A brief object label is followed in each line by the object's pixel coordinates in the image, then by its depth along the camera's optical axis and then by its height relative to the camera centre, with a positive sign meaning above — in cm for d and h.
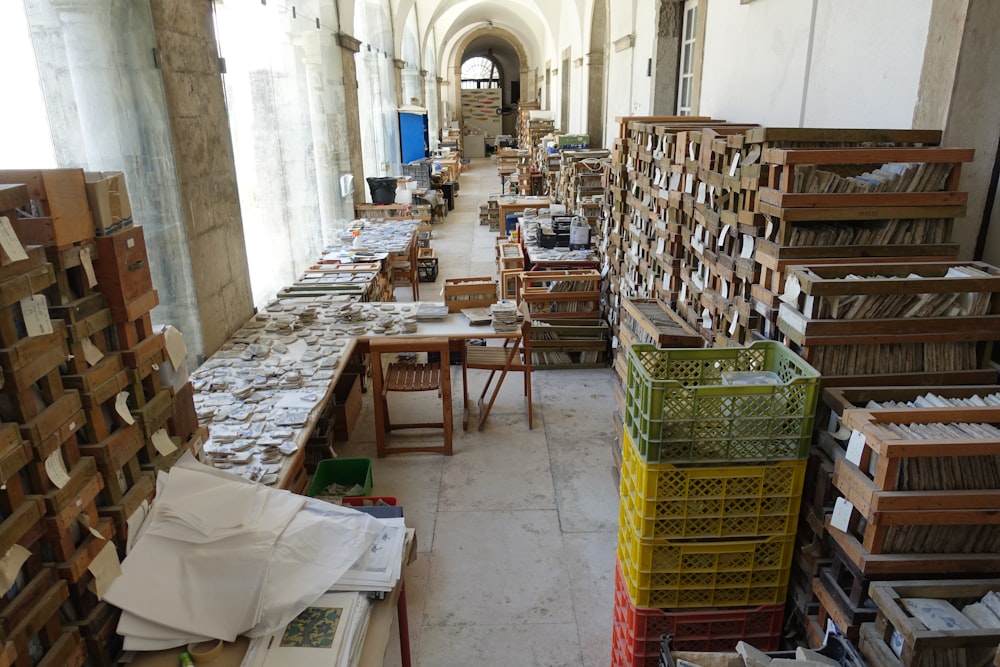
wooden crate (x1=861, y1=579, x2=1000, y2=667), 200 -157
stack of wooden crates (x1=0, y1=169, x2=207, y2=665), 208 -91
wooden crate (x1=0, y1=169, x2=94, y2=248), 223 -22
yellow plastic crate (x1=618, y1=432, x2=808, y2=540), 279 -156
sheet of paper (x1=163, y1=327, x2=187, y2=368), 293 -91
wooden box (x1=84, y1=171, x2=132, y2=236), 250 -23
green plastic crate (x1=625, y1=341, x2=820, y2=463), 272 -118
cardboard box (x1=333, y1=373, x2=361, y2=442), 618 -252
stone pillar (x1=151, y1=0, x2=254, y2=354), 510 -21
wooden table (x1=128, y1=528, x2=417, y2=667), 246 -190
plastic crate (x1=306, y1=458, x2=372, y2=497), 490 -248
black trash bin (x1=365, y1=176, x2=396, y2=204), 1231 -100
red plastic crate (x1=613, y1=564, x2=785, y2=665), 301 -226
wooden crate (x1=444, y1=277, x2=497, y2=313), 657 -159
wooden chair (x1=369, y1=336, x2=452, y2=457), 567 -220
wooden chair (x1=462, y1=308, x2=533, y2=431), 617 -216
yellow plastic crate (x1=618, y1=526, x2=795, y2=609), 290 -194
